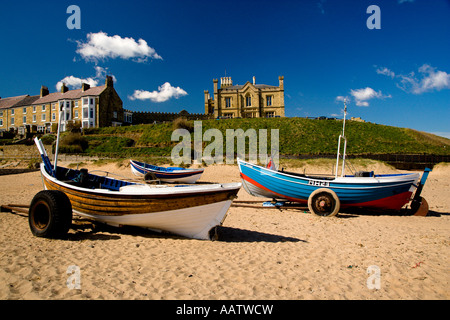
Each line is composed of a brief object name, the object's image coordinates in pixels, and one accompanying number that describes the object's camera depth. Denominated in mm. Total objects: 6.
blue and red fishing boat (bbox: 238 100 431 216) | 10836
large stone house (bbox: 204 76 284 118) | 59031
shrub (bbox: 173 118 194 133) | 45500
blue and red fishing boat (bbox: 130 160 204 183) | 22031
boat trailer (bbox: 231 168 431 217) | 11320
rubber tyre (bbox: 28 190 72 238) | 6641
